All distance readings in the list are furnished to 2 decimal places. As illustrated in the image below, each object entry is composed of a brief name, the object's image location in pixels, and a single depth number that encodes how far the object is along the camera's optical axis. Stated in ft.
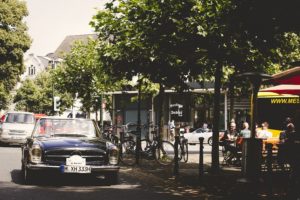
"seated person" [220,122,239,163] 52.73
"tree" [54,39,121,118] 111.34
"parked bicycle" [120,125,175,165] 53.01
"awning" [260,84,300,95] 39.47
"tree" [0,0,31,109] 149.28
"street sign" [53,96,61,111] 103.91
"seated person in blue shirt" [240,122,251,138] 57.68
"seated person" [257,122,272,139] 61.52
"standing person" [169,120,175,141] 123.44
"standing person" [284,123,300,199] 26.17
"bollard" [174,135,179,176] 41.16
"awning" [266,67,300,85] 33.14
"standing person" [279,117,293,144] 54.29
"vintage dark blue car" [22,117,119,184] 33.53
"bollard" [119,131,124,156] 59.55
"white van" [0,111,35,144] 81.05
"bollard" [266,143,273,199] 32.83
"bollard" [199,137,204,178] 38.14
